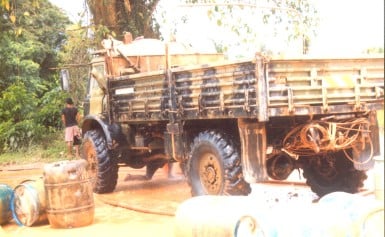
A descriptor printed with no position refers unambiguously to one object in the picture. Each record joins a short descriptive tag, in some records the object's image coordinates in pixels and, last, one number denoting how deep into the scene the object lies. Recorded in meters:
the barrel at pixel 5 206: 7.53
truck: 6.21
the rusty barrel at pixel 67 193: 6.97
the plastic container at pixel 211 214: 4.55
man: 14.02
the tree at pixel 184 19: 10.07
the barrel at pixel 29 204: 7.28
